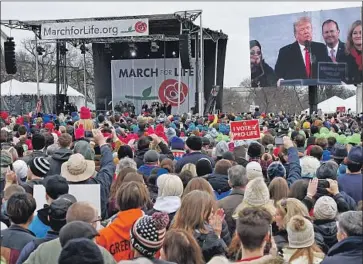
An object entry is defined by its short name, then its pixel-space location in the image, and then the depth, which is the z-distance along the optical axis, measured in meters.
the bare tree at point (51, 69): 53.44
